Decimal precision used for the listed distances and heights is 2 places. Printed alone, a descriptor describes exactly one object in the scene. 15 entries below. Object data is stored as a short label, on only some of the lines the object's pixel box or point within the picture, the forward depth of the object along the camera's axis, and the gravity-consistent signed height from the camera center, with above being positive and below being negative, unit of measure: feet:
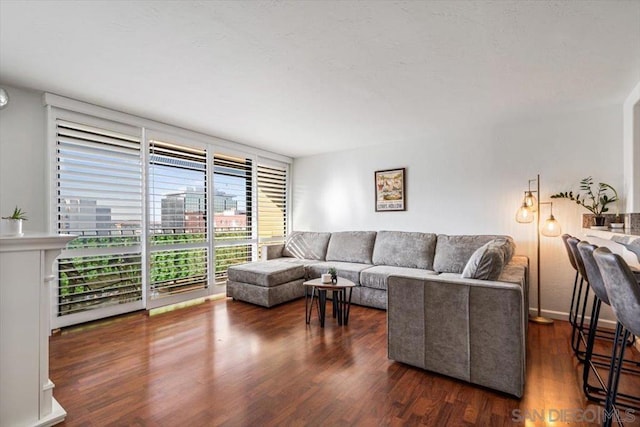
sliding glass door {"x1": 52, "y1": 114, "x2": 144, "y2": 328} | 10.09 -0.07
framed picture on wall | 15.19 +1.24
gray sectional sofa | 6.23 -2.44
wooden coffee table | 10.39 -3.11
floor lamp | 11.07 -0.21
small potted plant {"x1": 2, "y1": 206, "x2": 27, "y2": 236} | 5.81 -0.21
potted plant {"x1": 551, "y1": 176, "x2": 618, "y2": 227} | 10.35 +0.61
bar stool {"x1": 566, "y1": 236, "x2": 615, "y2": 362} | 7.43 -3.74
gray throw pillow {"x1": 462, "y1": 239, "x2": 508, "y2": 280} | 6.98 -1.22
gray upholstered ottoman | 12.60 -3.02
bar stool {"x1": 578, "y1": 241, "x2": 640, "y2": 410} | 5.75 -2.26
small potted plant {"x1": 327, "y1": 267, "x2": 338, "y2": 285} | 10.71 -2.28
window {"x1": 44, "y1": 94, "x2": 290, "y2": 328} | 10.19 +0.20
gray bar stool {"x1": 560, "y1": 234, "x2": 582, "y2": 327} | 8.36 -1.06
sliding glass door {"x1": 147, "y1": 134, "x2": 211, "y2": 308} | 12.38 -0.34
